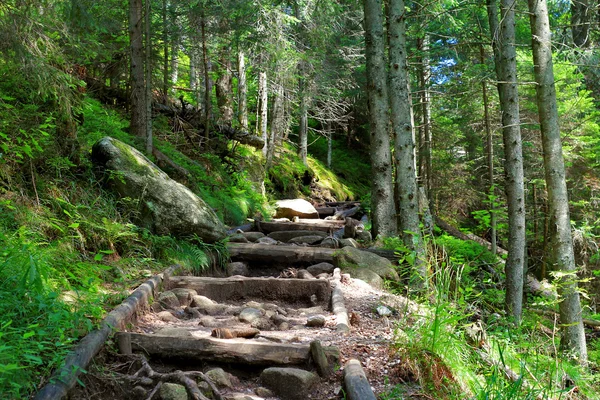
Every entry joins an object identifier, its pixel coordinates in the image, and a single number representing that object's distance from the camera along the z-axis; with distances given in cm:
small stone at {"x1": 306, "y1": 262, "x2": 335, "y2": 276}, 717
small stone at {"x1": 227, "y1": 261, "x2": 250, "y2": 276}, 710
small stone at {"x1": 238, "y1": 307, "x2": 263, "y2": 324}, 466
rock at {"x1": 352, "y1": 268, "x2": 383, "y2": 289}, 670
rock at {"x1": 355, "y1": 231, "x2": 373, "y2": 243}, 943
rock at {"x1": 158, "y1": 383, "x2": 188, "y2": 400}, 294
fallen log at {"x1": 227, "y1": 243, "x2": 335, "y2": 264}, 763
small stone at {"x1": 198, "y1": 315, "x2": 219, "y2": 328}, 450
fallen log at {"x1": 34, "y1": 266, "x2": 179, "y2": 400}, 256
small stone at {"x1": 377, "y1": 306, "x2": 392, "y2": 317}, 501
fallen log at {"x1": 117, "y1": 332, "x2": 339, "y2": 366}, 354
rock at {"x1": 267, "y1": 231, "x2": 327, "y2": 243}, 1004
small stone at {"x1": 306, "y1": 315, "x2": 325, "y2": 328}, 462
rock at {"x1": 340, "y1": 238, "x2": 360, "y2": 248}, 869
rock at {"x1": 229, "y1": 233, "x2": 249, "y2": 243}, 841
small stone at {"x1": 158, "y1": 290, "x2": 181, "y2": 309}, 503
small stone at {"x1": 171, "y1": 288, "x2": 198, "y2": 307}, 532
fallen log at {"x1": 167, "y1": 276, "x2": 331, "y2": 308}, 583
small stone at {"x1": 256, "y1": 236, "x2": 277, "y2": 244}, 873
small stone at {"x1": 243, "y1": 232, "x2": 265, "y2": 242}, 899
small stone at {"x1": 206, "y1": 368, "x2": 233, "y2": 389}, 332
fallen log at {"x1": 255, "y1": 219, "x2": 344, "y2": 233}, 1105
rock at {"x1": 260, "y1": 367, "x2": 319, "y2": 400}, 321
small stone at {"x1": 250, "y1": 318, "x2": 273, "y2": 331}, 456
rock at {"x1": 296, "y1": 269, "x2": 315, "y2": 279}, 665
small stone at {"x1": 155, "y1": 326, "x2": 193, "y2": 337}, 391
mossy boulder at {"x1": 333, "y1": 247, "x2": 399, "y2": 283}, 702
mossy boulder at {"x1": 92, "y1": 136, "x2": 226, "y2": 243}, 631
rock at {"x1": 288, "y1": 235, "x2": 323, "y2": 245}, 923
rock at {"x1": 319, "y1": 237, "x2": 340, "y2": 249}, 876
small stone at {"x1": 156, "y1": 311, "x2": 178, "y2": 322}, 464
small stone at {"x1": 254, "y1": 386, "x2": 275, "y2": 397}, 326
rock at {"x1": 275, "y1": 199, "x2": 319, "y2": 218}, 1516
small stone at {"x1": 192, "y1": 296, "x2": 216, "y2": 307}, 533
